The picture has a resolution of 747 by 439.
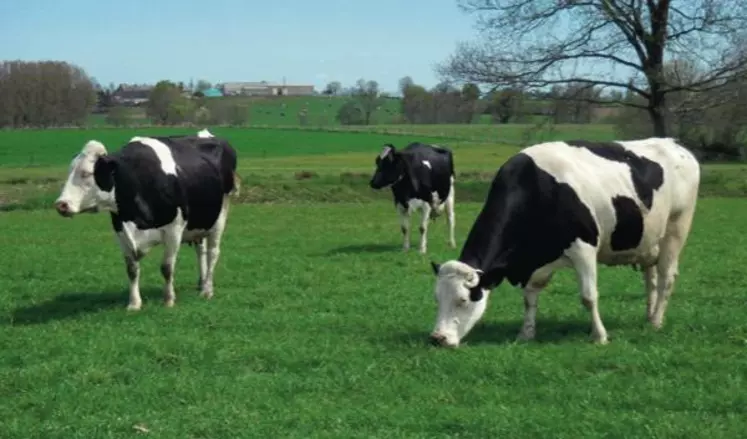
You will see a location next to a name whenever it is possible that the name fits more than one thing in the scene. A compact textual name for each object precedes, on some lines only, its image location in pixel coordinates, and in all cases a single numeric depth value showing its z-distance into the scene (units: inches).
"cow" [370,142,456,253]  831.7
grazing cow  396.2
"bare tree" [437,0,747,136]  1397.6
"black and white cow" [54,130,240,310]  514.9
